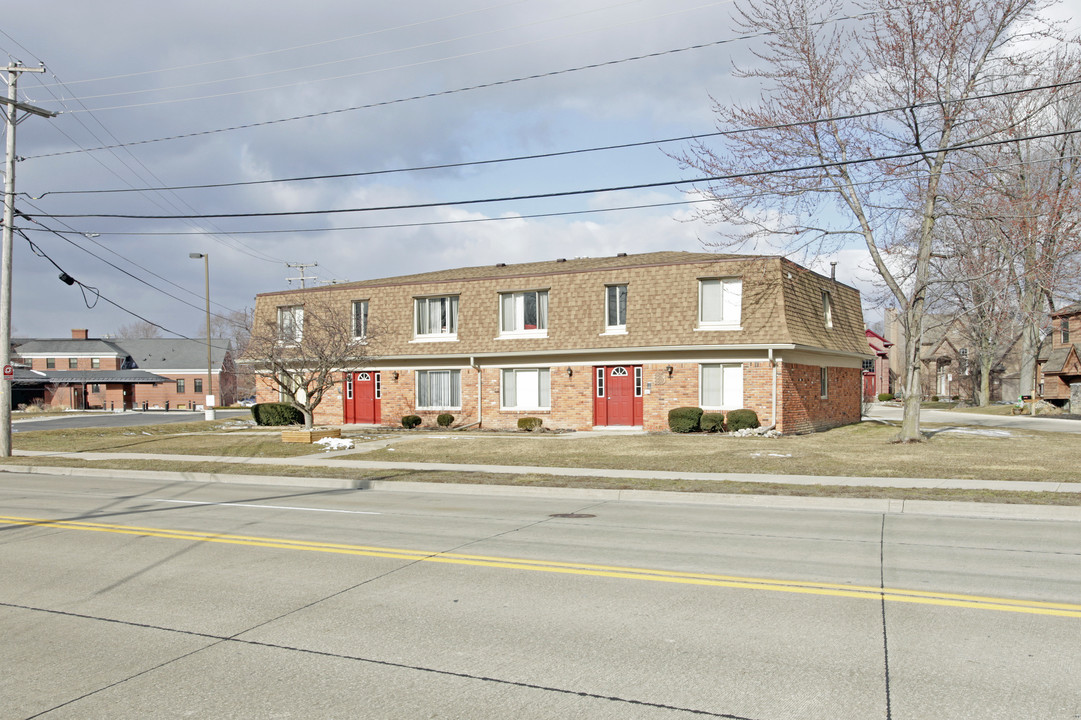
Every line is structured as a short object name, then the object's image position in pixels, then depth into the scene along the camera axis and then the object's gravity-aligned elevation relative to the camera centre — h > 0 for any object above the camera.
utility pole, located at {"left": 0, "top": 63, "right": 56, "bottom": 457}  22.89 +4.34
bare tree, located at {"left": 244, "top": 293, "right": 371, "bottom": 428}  27.12 +1.20
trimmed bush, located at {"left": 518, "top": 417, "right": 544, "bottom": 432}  30.70 -1.48
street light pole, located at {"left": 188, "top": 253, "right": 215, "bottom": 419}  41.04 -0.57
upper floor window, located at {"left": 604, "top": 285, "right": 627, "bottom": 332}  30.39 +2.81
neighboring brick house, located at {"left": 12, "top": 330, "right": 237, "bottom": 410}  74.56 +2.09
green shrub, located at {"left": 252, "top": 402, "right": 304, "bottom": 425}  35.38 -1.21
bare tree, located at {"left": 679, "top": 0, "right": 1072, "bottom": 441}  21.55 +6.91
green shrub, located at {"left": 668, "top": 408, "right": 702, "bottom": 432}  27.81 -1.23
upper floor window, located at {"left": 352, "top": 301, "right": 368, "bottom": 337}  34.88 +2.84
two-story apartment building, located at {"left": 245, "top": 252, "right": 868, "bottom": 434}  28.09 +1.53
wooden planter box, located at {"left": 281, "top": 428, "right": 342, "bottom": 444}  26.25 -1.61
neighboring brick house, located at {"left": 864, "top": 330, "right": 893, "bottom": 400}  75.69 +1.28
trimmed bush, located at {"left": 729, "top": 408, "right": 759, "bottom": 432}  27.12 -1.21
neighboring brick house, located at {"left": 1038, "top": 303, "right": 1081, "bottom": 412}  49.56 +1.35
